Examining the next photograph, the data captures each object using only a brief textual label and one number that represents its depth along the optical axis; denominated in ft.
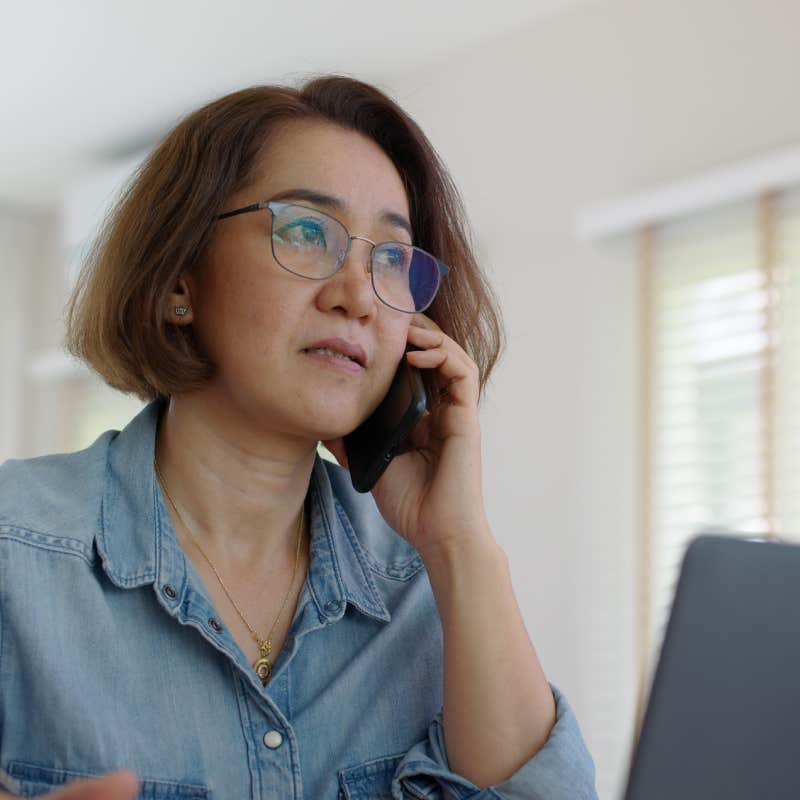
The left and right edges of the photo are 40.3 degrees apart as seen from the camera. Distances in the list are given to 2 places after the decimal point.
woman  3.44
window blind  9.64
